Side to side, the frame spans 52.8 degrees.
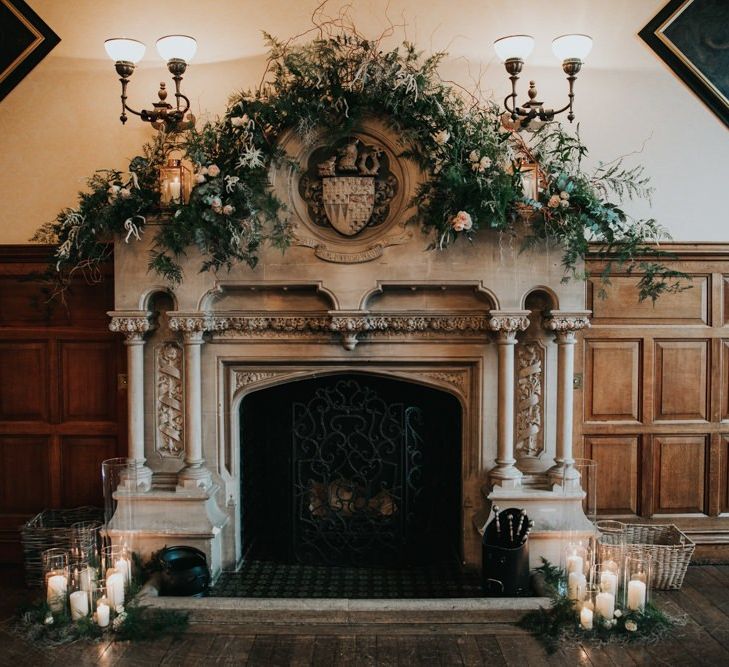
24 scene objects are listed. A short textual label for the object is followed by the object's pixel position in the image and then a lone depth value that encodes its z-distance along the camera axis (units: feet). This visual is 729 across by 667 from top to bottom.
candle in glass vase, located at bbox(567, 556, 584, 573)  13.34
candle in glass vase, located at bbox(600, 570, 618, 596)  12.69
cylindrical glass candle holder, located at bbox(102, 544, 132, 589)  13.53
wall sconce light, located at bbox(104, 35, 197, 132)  13.98
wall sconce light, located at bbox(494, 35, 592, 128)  13.94
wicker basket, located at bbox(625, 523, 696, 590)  14.75
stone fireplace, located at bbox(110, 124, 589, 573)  14.61
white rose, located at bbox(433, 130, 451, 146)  13.83
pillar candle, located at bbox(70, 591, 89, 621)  12.62
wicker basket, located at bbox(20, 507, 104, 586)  15.17
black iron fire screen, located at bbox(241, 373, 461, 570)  15.97
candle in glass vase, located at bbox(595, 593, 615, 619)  12.51
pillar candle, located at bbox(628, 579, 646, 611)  12.73
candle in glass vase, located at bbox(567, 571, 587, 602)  12.93
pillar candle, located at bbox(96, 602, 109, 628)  12.52
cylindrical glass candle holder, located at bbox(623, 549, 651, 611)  12.75
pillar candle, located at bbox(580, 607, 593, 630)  12.41
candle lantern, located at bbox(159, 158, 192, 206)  14.61
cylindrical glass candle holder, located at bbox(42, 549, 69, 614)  12.73
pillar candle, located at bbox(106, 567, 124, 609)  12.80
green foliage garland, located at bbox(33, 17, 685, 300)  13.91
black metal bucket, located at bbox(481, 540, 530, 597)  13.73
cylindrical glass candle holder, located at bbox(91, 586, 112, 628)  12.53
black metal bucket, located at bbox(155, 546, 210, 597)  13.89
